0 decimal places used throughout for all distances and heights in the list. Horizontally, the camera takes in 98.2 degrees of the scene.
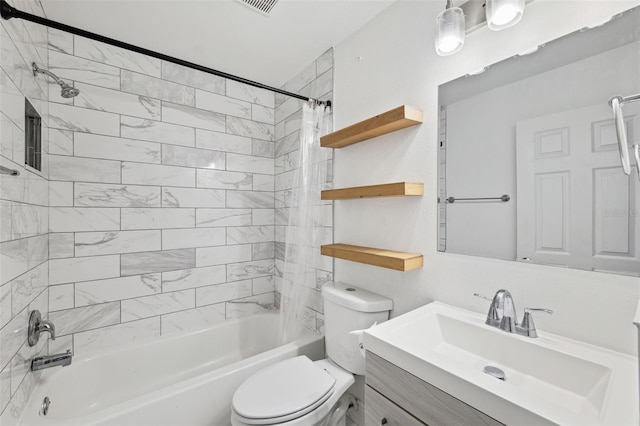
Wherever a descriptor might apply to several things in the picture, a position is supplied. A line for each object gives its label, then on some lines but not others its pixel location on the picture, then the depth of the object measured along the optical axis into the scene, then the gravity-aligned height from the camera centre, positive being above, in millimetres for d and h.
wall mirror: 851 +221
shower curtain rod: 1070 +813
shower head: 1450 +697
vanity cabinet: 747 -567
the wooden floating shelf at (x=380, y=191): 1335 +126
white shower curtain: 1937 -43
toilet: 1189 -825
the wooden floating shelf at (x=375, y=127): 1335 +468
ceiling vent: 1529 +1174
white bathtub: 1297 -987
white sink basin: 637 -444
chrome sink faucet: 966 -366
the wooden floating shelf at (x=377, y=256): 1307 -218
